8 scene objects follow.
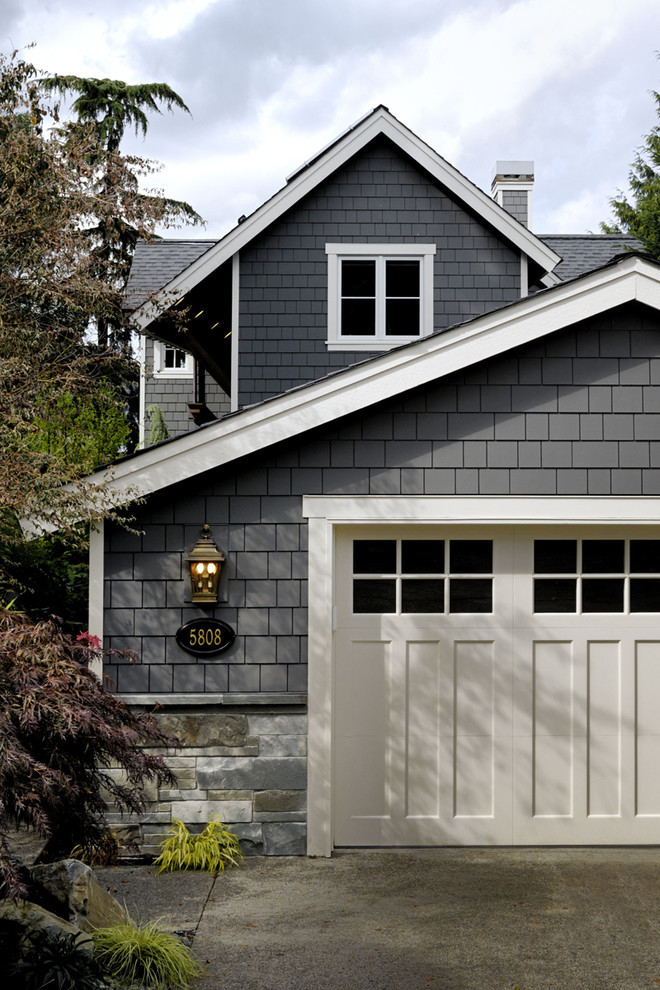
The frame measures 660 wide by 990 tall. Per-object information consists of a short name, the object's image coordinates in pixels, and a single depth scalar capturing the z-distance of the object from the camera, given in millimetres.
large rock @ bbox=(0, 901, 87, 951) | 4109
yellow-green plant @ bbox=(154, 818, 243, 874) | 5840
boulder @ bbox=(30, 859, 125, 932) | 4398
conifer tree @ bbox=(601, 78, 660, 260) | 24859
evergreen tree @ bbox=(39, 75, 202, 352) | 21672
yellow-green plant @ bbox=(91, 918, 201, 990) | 4062
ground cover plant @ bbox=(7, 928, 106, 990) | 3770
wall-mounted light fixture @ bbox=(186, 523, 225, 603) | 6102
